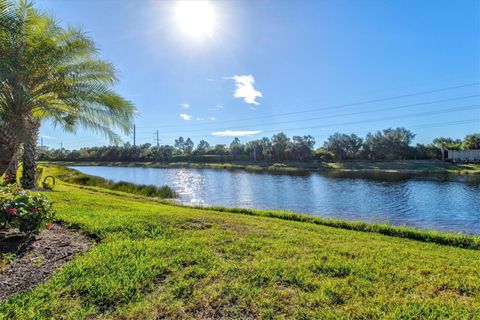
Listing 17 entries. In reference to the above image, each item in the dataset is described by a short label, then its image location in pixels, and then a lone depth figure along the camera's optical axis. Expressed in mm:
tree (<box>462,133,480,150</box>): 59469
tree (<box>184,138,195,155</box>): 105938
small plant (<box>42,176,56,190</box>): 13530
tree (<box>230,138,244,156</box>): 85875
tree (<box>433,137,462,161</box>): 60938
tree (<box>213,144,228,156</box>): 90950
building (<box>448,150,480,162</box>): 56162
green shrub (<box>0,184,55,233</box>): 4480
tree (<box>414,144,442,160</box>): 62750
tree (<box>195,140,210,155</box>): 95500
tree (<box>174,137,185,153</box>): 110238
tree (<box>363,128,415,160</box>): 62906
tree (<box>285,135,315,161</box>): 70544
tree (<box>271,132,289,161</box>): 73438
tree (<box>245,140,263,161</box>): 79312
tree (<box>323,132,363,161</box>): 69750
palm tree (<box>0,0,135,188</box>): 5961
